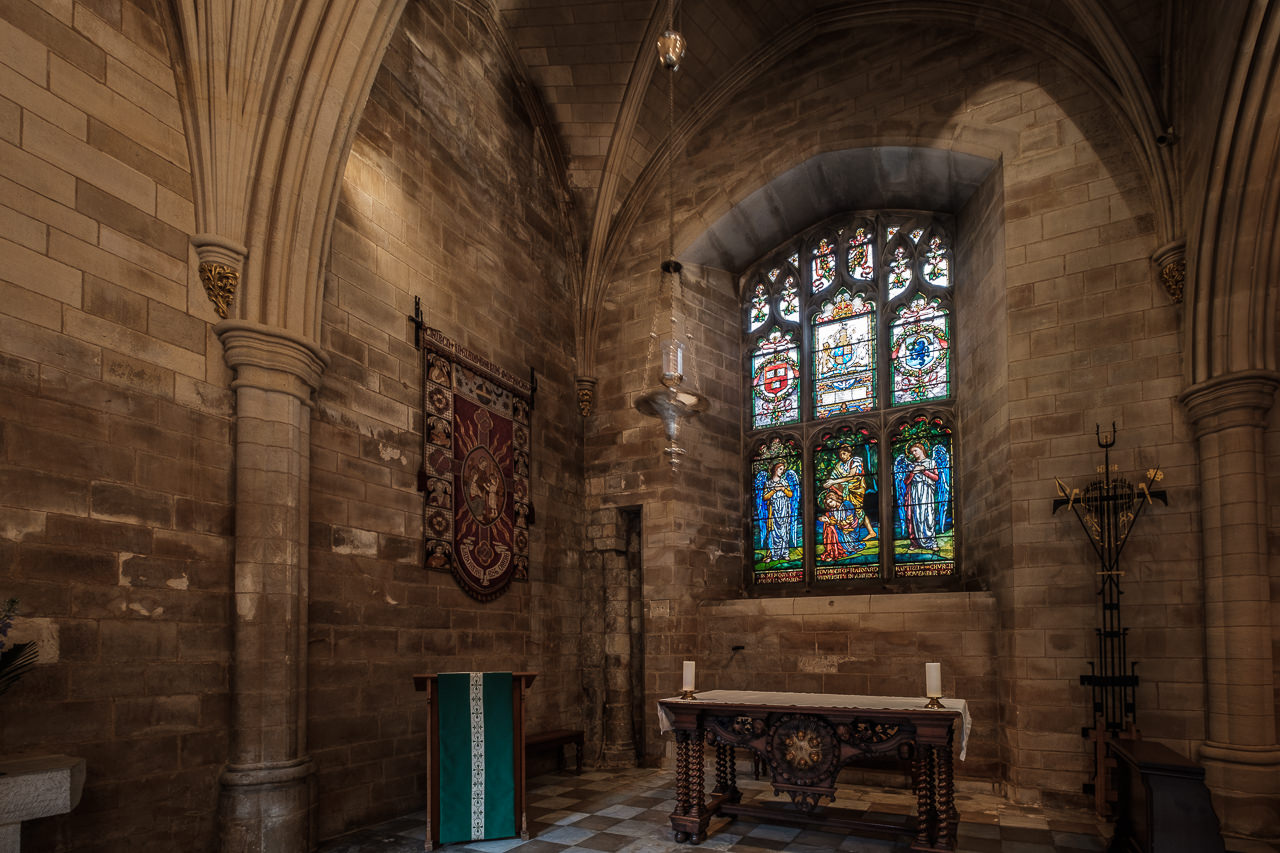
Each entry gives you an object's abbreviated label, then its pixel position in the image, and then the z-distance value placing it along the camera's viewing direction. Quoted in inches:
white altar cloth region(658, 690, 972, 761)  208.8
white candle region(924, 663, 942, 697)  203.8
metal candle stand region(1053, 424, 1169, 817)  248.8
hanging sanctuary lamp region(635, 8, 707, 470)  220.3
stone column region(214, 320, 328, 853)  200.5
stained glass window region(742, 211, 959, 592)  348.5
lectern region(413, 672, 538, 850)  215.9
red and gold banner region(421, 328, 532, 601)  284.2
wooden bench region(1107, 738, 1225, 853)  173.5
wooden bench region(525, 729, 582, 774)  301.3
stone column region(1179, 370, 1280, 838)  230.5
